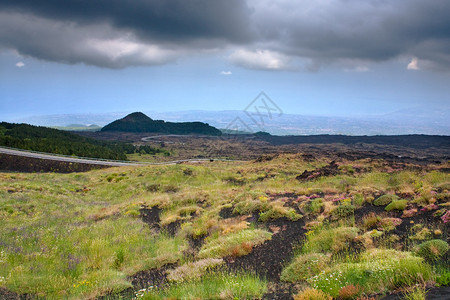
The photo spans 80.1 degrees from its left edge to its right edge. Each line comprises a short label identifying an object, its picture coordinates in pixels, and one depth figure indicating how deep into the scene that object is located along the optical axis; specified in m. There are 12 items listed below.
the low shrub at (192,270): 6.86
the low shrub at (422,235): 7.57
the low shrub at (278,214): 11.58
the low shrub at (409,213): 9.83
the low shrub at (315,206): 11.98
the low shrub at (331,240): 7.89
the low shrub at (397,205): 10.70
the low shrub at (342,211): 10.91
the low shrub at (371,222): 9.24
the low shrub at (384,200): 11.78
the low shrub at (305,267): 6.38
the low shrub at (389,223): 8.75
